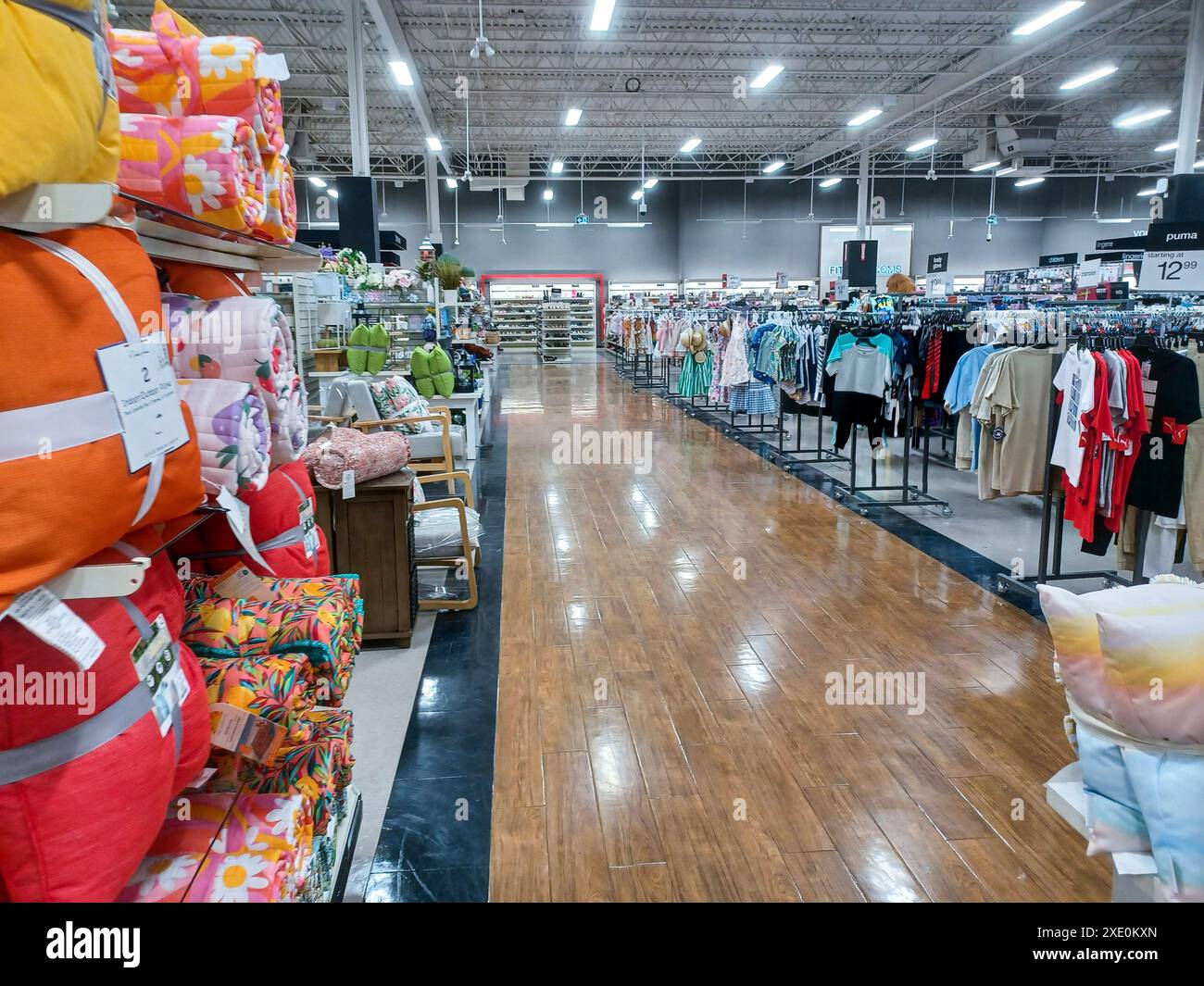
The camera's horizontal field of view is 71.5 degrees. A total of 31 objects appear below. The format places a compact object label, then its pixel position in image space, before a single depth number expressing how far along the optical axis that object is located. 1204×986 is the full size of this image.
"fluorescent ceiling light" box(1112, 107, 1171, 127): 14.21
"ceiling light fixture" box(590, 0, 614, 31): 9.26
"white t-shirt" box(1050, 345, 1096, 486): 4.00
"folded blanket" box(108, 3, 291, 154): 1.46
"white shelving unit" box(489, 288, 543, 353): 26.03
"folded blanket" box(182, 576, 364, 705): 1.49
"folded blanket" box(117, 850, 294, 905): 1.23
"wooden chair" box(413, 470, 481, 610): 4.53
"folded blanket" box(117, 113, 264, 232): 1.34
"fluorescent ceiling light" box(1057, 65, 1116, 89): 11.68
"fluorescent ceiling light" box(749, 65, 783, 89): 12.18
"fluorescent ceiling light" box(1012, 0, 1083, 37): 9.62
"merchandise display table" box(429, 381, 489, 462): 6.77
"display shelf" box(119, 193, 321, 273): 1.28
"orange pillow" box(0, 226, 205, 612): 0.83
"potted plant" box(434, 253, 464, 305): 8.87
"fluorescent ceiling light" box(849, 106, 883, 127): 14.48
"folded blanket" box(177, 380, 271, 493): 1.32
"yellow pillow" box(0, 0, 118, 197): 0.79
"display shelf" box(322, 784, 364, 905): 1.87
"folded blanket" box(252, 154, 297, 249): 1.61
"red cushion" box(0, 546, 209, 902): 0.93
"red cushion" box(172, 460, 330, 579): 1.64
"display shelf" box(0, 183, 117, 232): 0.84
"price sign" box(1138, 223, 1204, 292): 6.96
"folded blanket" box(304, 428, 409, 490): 3.68
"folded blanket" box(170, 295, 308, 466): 1.40
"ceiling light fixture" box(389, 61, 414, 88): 11.62
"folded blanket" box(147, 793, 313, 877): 1.34
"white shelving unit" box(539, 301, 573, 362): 25.12
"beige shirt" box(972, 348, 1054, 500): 4.77
